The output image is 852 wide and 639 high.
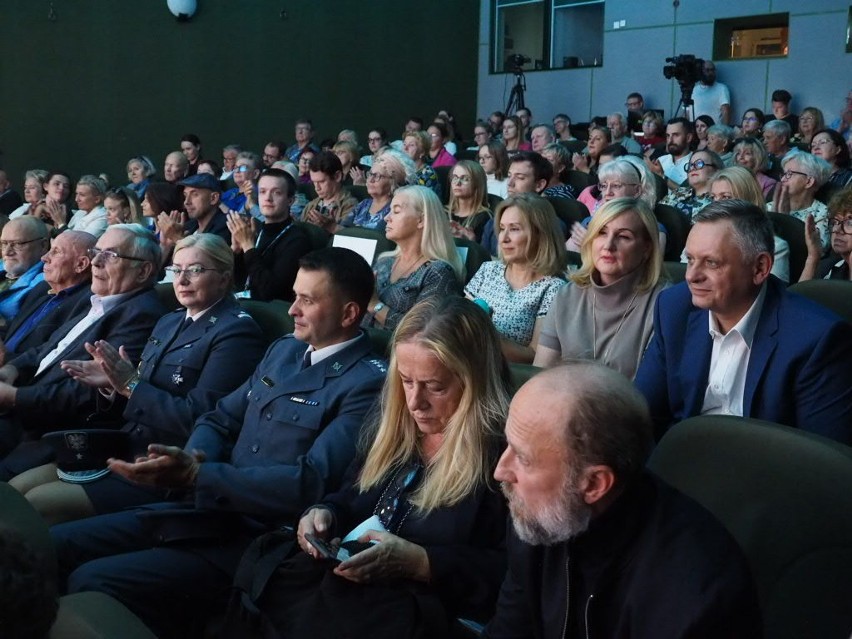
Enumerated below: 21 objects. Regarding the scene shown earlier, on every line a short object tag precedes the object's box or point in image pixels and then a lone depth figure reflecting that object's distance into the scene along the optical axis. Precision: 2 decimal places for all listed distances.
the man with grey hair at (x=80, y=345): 3.20
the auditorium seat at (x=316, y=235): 4.68
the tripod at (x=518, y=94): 12.80
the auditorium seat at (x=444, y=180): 7.33
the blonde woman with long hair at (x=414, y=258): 3.70
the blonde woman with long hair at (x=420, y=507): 1.86
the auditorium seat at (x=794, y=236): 4.48
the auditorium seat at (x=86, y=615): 1.16
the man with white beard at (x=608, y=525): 1.31
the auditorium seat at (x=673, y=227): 4.86
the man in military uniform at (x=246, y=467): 2.19
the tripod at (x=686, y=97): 10.57
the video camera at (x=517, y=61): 12.50
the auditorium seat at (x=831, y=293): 2.78
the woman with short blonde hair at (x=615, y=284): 2.92
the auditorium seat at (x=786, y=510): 1.49
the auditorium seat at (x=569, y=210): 5.35
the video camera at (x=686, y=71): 10.38
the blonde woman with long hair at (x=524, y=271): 3.39
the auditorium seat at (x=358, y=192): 6.65
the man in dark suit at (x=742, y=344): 2.16
